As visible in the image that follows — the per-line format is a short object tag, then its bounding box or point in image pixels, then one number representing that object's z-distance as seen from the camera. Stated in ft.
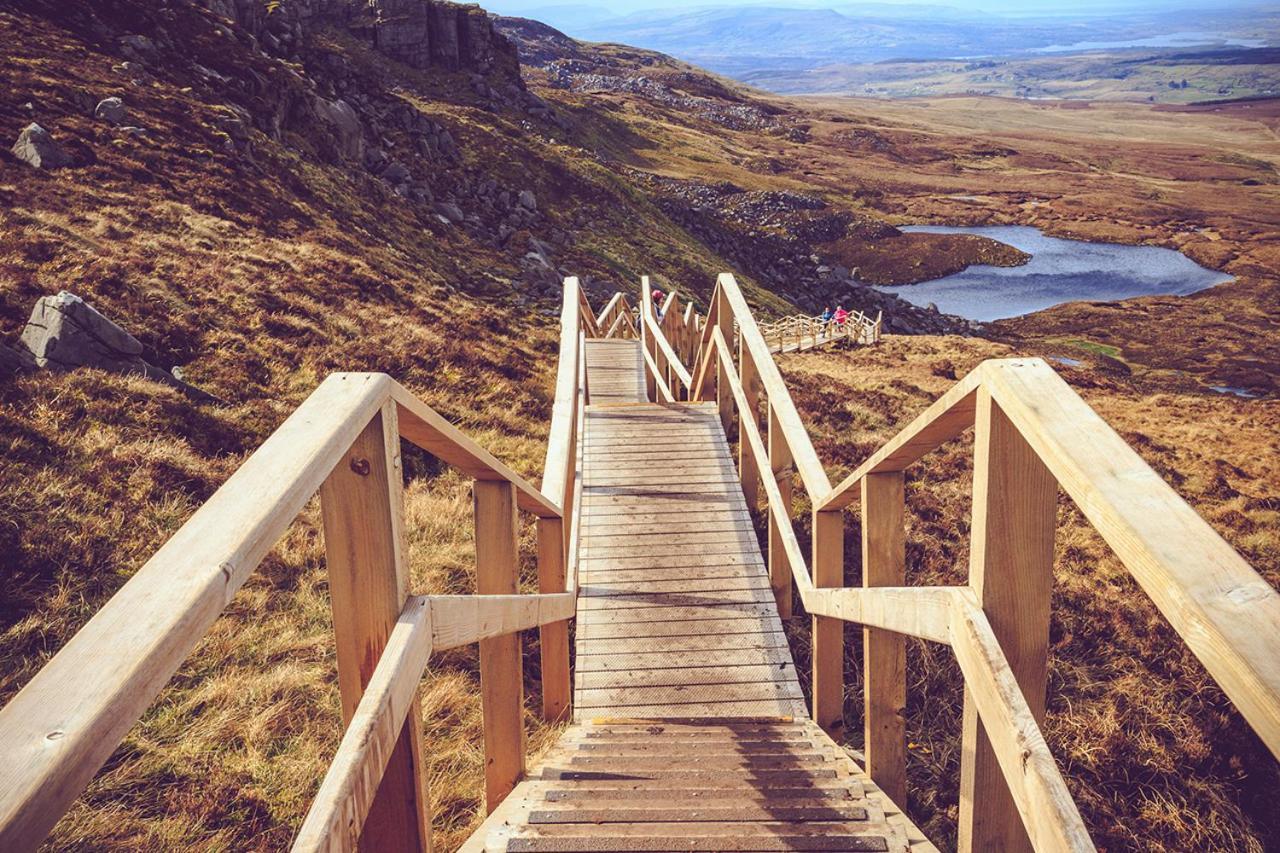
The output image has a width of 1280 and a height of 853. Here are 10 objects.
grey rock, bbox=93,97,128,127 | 55.21
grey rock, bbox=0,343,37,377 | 23.59
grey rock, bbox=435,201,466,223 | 85.30
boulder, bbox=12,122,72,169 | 45.60
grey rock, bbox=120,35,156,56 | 69.41
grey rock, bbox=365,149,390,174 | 86.48
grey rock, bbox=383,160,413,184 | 86.43
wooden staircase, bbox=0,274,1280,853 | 3.02
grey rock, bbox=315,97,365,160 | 81.92
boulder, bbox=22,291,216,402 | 24.66
